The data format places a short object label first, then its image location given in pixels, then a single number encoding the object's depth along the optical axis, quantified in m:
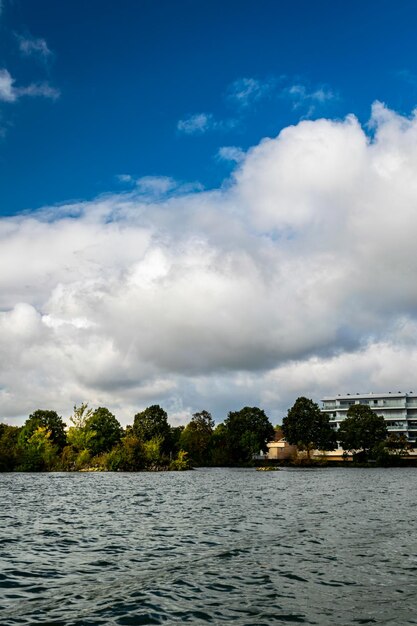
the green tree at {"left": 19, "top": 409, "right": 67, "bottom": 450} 177.62
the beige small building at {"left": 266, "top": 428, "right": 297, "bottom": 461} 190.52
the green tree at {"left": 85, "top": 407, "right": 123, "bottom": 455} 169.95
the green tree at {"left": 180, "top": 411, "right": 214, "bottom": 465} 192.75
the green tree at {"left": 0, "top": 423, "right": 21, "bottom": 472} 137.38
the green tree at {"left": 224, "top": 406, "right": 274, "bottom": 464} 185.62
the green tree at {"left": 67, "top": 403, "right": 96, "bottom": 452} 153.38
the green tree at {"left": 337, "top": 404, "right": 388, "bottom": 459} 172.75
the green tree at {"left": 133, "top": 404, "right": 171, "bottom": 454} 187.38
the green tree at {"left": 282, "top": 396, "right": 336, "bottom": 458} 187.62
